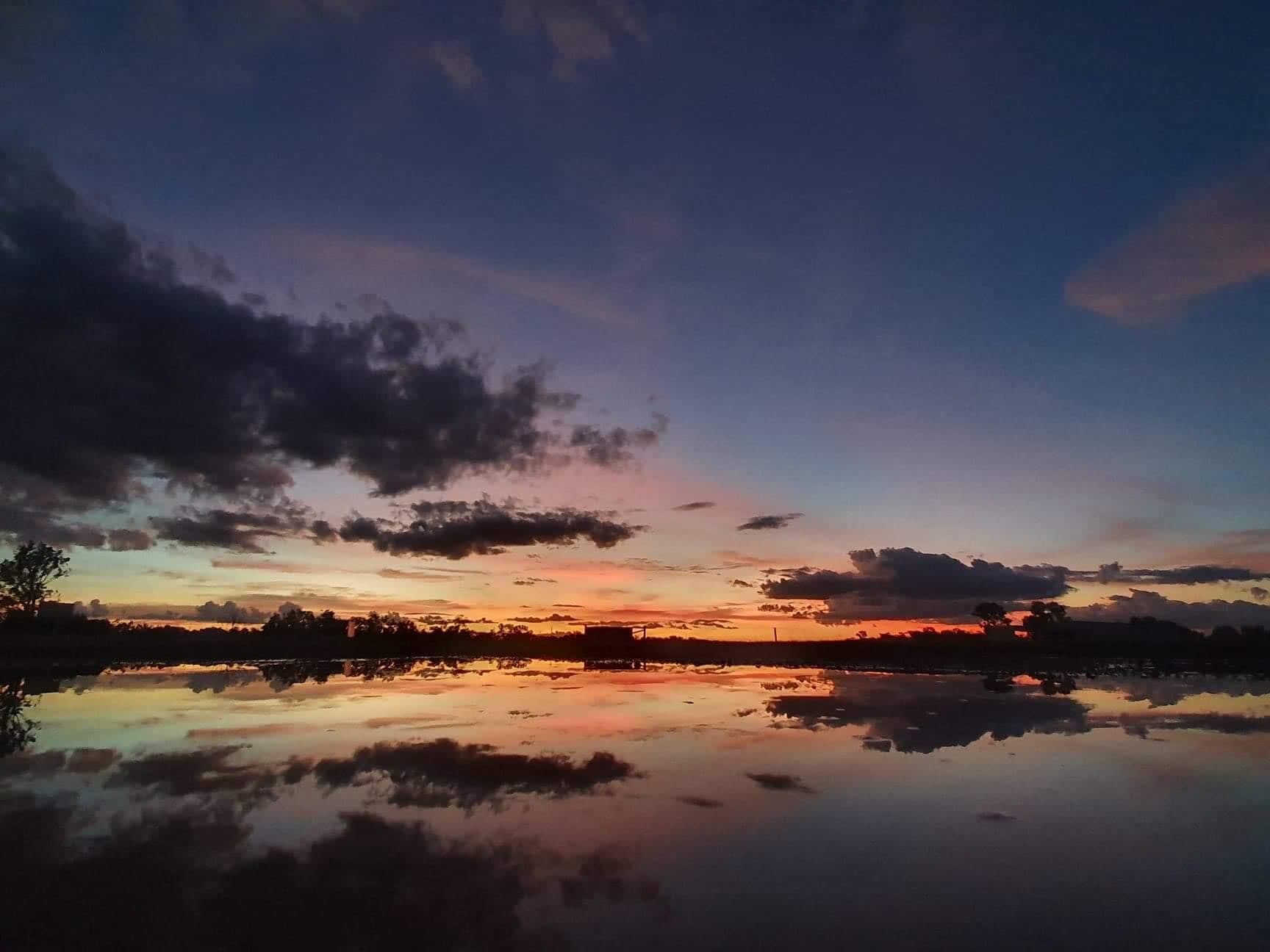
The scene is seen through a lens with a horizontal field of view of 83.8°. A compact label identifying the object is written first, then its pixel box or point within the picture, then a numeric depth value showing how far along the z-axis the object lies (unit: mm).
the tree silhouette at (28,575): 92812
